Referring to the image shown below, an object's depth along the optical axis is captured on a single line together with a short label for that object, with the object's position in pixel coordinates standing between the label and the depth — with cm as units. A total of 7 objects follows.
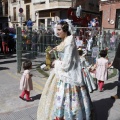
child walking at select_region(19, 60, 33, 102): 474
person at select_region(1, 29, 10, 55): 1238
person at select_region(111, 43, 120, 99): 465
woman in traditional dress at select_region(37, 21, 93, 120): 328
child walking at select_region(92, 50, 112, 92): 538
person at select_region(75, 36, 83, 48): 757
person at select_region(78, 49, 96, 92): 496
